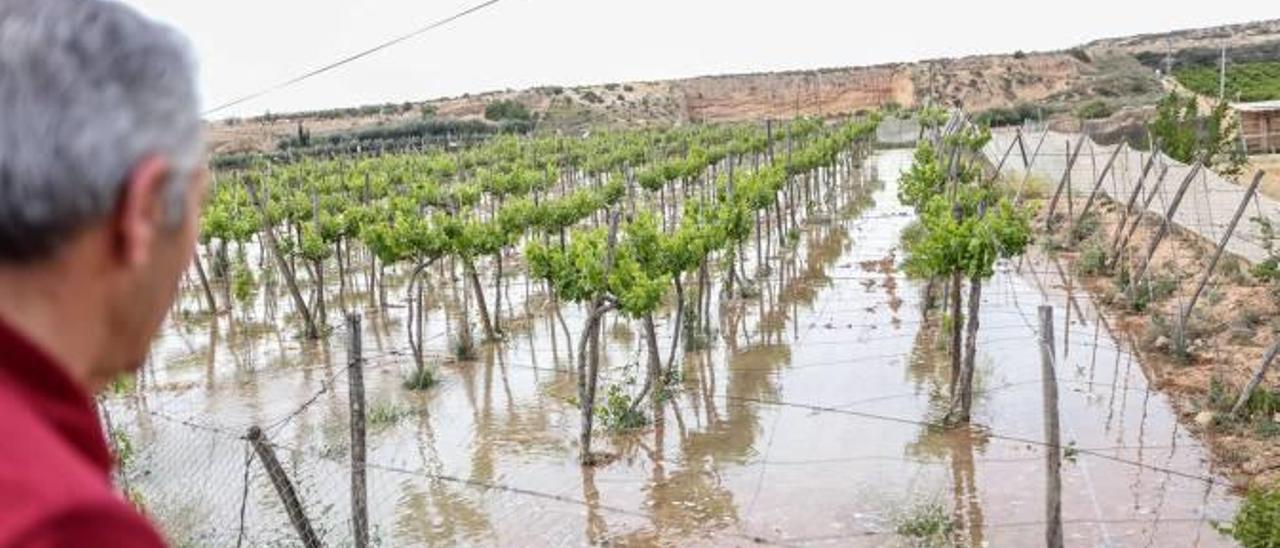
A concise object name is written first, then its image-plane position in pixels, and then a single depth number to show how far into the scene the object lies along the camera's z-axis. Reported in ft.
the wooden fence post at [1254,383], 35.29
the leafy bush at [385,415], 44.24
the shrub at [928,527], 30.22
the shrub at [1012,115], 199.00
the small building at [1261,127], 112.88
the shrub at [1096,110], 176.86
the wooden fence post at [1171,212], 48.52
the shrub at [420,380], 49.63
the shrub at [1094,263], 65.00
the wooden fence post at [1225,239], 42.65
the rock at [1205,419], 37.81
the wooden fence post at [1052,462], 25.67
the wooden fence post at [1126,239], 53.82
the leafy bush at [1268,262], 42.93
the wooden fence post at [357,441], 24.48
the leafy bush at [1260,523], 21.20
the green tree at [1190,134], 79.10
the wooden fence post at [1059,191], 71.43
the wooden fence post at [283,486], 22.01
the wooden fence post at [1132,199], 55.78
